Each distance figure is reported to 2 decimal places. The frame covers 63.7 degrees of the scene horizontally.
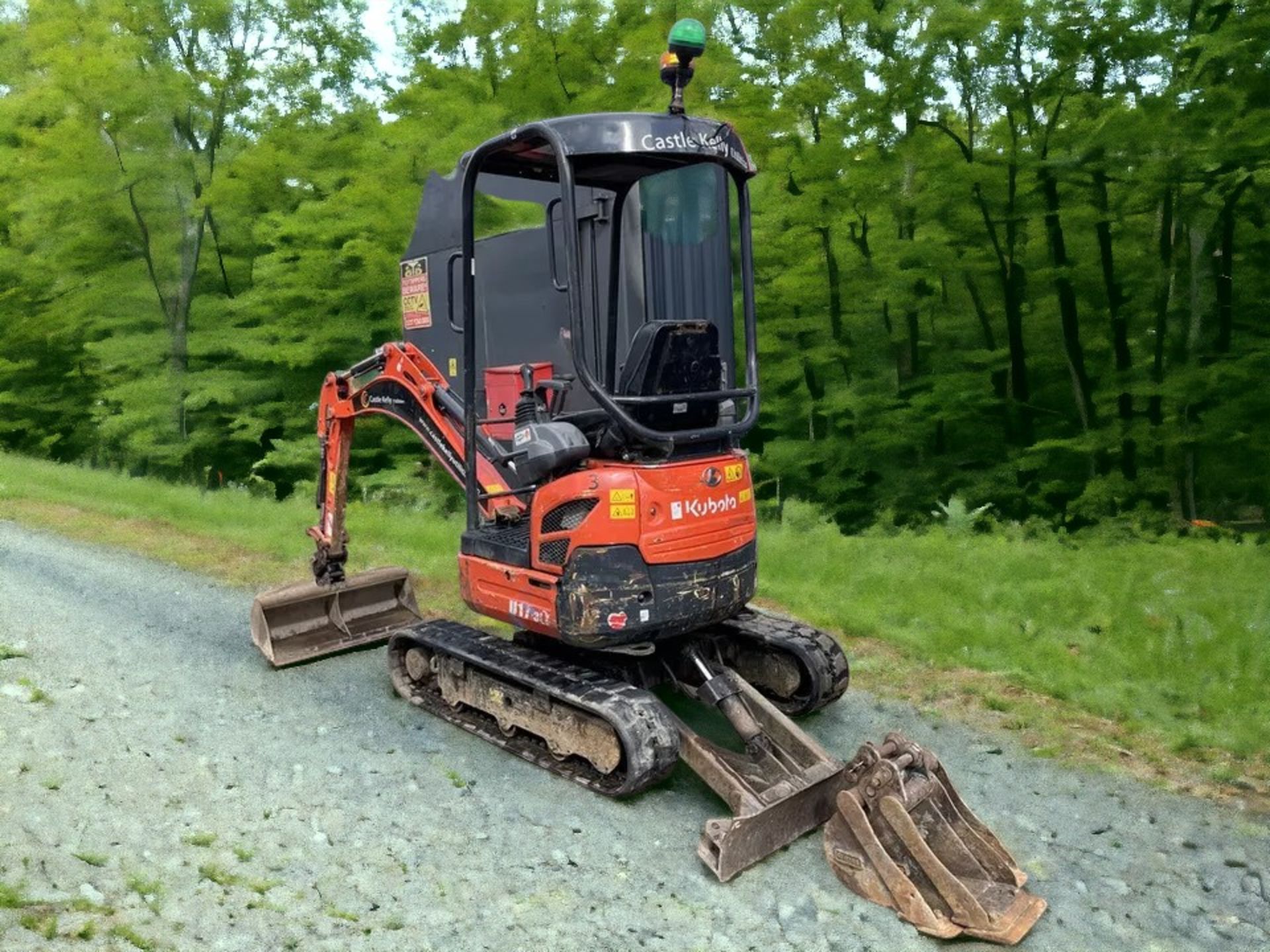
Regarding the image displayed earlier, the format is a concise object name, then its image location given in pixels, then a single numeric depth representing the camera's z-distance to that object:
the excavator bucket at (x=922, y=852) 3.62
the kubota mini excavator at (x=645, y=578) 3.99
